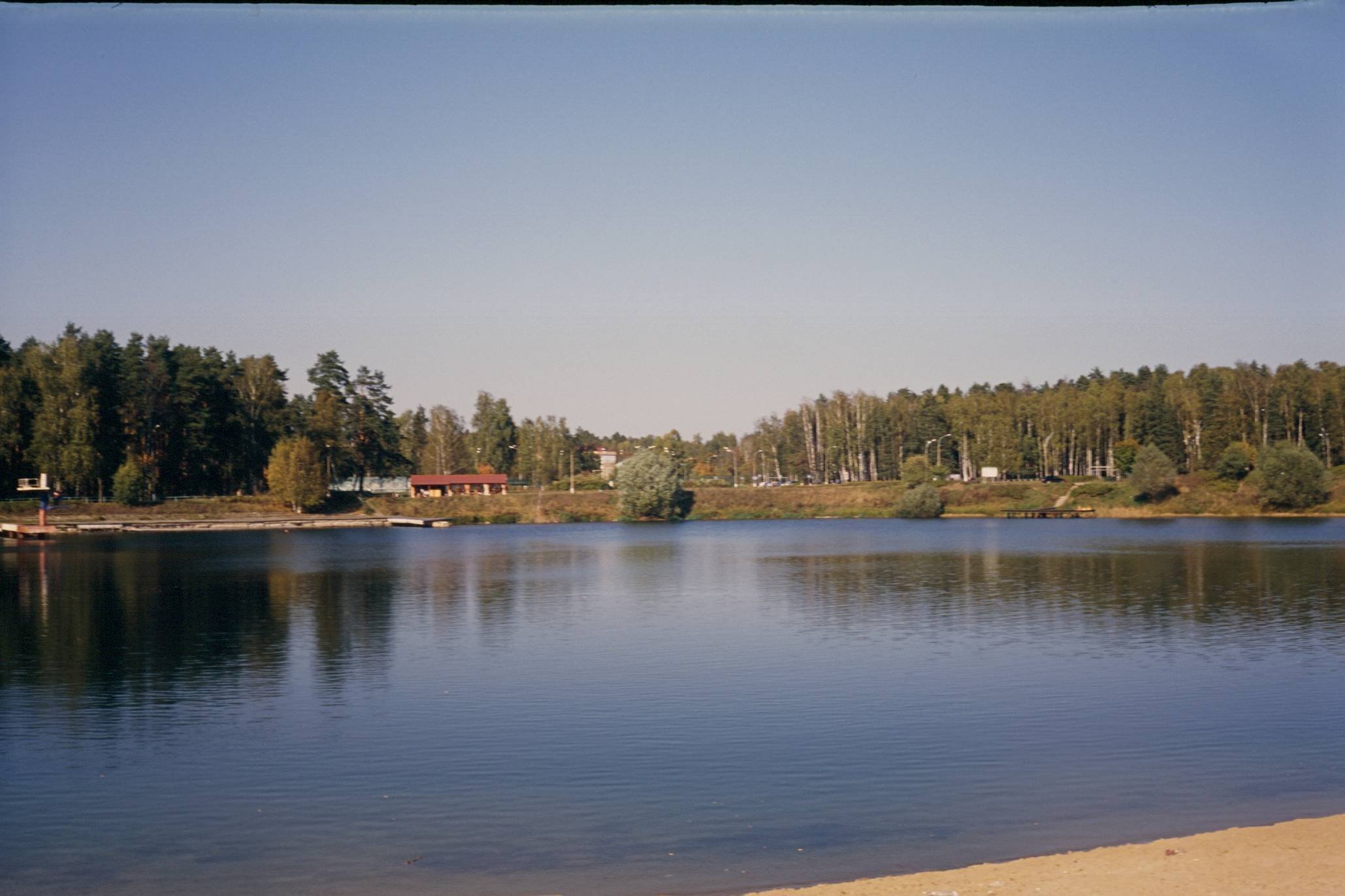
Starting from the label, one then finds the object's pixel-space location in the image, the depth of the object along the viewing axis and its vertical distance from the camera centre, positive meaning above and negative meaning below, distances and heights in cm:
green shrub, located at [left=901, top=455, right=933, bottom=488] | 11925 -142
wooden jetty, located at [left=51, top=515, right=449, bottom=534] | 9375 -390
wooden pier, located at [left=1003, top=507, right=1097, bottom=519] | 11050 -586
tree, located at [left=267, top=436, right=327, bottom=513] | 10644 +52
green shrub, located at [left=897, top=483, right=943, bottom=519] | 11294 -443
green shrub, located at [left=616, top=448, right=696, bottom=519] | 11294 -207
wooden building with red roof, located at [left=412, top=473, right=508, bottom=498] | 12925 -135
